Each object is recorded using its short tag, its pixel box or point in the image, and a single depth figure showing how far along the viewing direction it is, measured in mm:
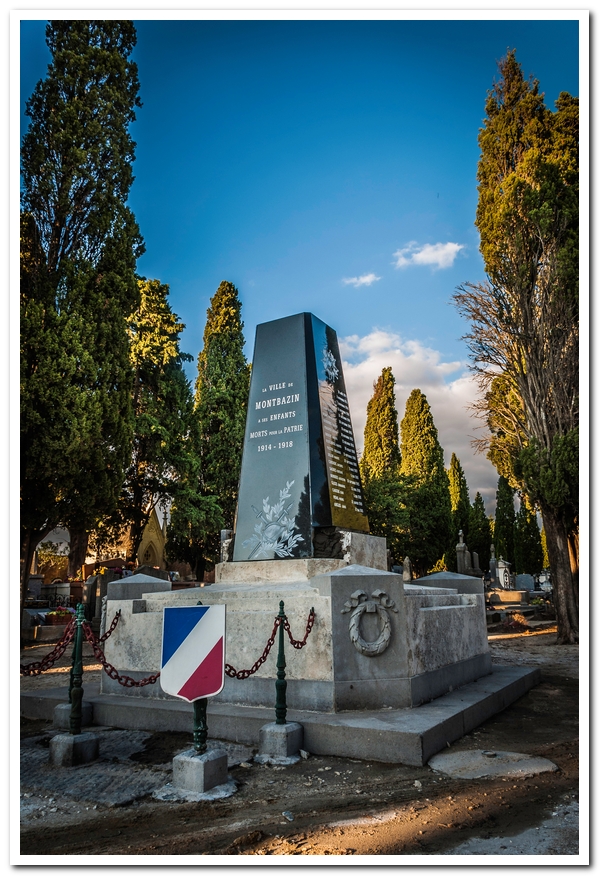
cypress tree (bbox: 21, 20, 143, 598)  11883
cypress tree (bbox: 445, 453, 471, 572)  31172
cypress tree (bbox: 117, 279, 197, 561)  20672
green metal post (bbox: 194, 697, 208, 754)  3686
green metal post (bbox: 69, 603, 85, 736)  4492
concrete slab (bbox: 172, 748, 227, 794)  3576
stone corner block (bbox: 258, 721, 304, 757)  4320
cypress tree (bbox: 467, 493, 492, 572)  36656
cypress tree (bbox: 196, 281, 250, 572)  23281
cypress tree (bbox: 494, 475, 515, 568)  37906
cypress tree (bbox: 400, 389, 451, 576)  27500
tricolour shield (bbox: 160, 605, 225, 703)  3609
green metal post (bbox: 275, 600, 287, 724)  4477
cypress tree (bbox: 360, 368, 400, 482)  34156
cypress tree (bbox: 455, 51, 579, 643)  12305
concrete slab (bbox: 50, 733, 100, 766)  4383
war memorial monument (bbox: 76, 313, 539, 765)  4965
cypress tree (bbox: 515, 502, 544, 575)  35531
